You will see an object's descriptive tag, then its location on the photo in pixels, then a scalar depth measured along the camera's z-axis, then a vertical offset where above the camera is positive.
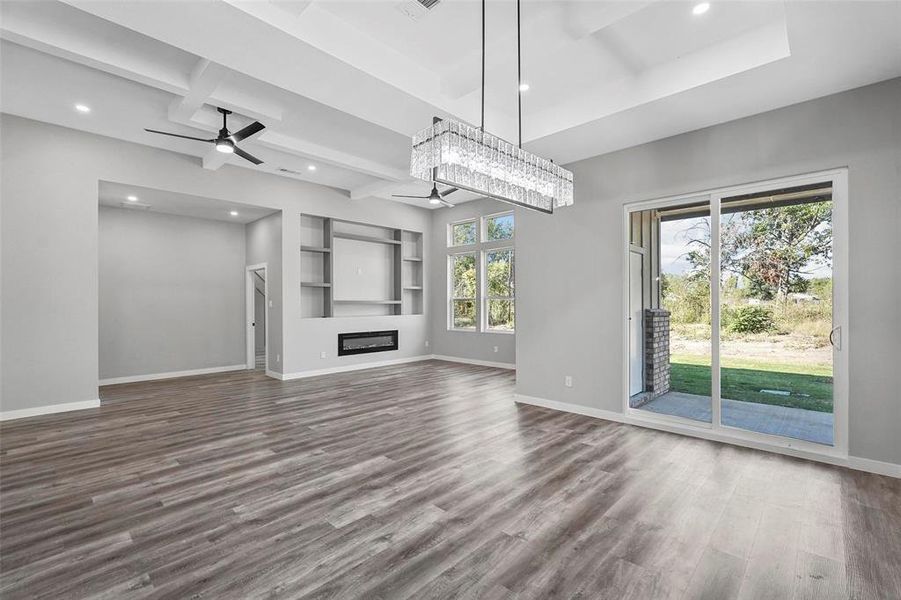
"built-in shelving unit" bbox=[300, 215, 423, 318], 7.81 +0.64
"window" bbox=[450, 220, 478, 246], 8.87 +1.46
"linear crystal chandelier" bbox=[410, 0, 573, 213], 2.49 +0.89
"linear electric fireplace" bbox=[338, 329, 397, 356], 7.92 -0.87
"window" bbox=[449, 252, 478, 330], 8.84 +0.20
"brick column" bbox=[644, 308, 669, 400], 4.34 -0.58
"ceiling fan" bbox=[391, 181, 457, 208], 6.09 +1.55
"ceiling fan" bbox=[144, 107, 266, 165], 4.24 +1.75
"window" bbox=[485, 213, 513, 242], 8.29 +1.49
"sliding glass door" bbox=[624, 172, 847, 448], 3.40 -0.11
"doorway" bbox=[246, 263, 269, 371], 8.11 -0.37
